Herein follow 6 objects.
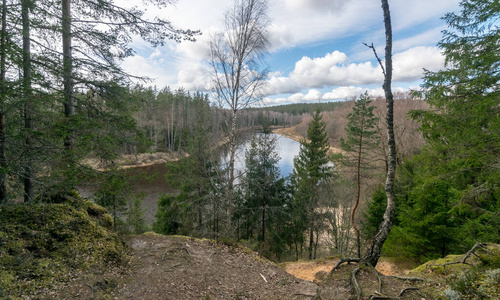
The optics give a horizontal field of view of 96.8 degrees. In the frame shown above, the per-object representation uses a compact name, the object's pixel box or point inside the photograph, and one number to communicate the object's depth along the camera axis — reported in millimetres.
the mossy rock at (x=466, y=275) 2953
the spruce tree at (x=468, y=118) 4680
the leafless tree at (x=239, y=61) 6504
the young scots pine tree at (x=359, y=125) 10758
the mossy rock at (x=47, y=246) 3084
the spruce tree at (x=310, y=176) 13742
